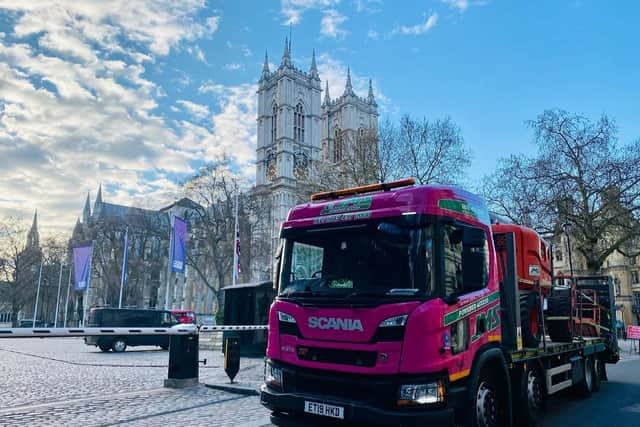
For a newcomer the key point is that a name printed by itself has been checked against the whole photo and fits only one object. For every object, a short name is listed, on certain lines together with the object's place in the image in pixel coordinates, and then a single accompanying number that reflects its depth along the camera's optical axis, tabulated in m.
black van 25.25
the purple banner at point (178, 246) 27.98
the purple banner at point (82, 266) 37.58
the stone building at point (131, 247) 56.19
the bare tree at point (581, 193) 26.45
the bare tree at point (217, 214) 49.38
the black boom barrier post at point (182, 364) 11.13
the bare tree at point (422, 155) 31.20
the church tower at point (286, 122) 85.31
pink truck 5.11
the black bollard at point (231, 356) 11.48
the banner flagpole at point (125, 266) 40.36
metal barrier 10.88
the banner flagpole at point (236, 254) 33.59
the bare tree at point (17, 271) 66.44
